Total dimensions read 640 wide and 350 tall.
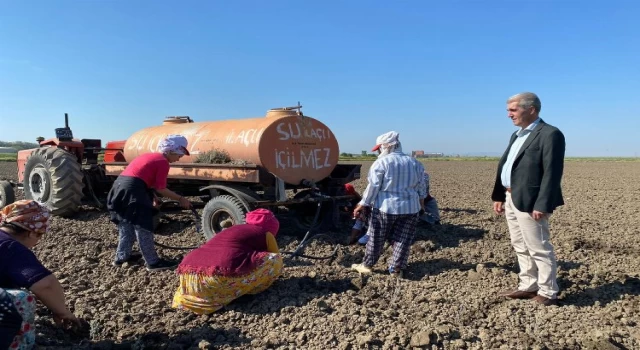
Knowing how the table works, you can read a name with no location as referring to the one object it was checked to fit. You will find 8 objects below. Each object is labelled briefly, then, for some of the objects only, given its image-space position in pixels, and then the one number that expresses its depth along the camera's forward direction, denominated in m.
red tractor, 5.83
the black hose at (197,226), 5.39
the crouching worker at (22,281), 2.43
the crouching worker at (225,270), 3.64
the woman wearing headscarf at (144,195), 4.91
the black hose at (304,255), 5.10
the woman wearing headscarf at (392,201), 4.52
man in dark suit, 3.50
